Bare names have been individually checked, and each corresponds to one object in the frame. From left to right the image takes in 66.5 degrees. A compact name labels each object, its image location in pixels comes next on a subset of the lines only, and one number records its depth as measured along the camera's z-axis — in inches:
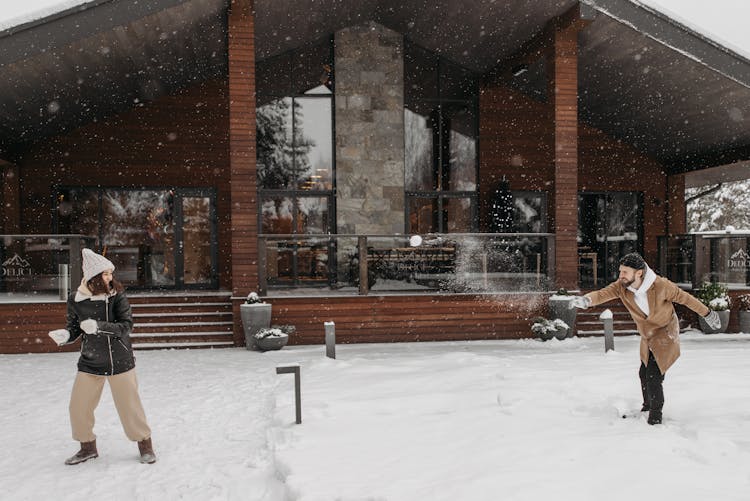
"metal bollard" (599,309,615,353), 340.1
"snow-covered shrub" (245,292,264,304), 382.0
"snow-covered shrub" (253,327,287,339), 368.8
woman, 178.4
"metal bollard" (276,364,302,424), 205.9
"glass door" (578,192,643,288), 612.7
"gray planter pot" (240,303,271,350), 376.8
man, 186.1
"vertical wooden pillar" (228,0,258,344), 391.9
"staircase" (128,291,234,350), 397.1
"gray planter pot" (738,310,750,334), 446.0
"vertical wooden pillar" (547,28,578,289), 427.9
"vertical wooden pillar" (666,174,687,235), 615.2
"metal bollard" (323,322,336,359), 328.2
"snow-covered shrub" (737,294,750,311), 452.1
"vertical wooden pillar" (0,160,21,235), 503.5
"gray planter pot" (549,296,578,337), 406.6
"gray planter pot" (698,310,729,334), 438.0
